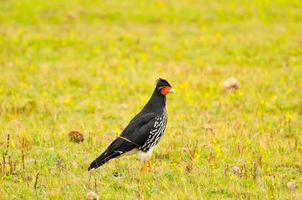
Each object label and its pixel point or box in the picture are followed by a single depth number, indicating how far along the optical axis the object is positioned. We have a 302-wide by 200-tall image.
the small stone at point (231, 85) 29.14
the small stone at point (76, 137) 21.06
